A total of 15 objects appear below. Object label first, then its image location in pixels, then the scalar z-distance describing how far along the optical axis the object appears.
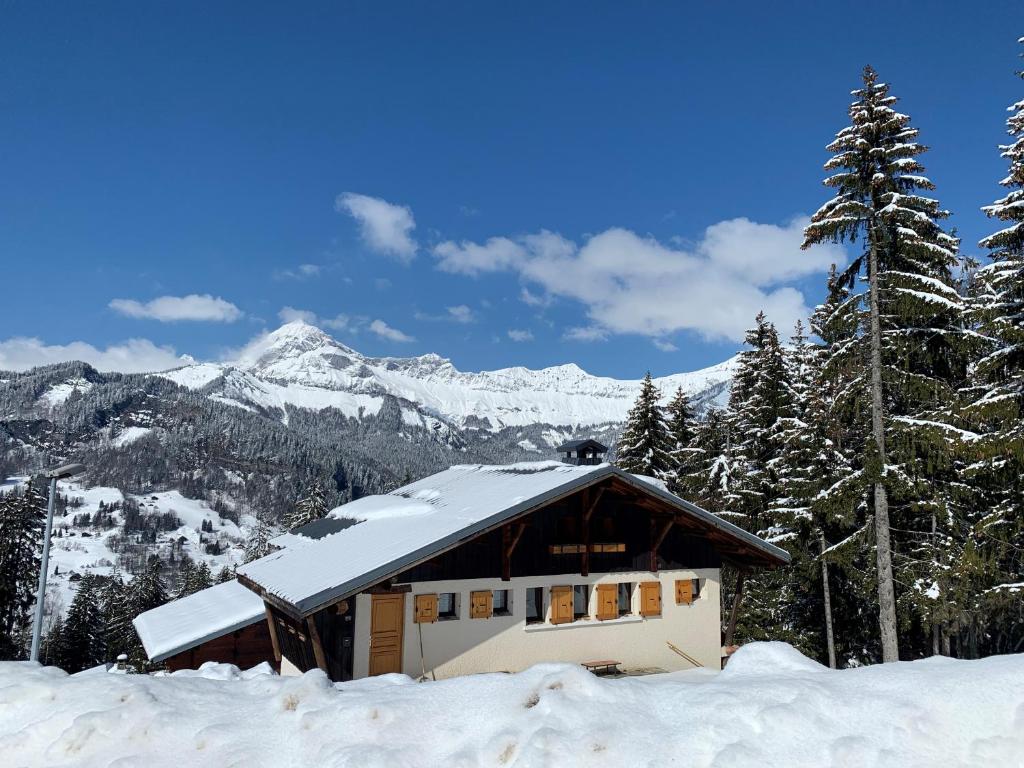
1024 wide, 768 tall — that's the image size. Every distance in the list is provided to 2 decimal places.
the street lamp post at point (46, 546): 14.70
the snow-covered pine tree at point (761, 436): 29.98
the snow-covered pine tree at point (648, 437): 35.66
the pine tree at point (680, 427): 37.28
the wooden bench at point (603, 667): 15.98
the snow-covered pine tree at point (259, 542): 68.28
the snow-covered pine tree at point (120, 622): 54.22
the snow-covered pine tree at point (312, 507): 54.66
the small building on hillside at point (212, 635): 18.23
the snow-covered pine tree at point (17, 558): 36.31
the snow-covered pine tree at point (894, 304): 17.44
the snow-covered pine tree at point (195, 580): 67.12
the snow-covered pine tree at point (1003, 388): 15.81
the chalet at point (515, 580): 14.27
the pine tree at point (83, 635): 52.12
